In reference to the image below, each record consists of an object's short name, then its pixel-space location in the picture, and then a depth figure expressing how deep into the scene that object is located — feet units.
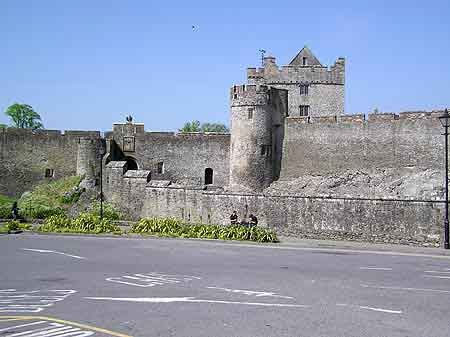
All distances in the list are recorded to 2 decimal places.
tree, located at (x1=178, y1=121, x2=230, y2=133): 370.94
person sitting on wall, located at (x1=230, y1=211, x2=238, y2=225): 90.67
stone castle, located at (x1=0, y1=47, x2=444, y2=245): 85.71
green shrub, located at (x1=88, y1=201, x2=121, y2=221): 115.76
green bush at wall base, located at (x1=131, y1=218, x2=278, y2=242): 80.12
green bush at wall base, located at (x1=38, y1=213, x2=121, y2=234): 88.94
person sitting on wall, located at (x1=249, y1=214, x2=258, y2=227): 88.34
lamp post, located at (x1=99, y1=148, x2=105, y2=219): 112.74
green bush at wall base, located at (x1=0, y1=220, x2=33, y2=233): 88.63
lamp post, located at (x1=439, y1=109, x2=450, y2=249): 72.38
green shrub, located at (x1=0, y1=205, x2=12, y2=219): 110.01
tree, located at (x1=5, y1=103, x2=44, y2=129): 309.42
